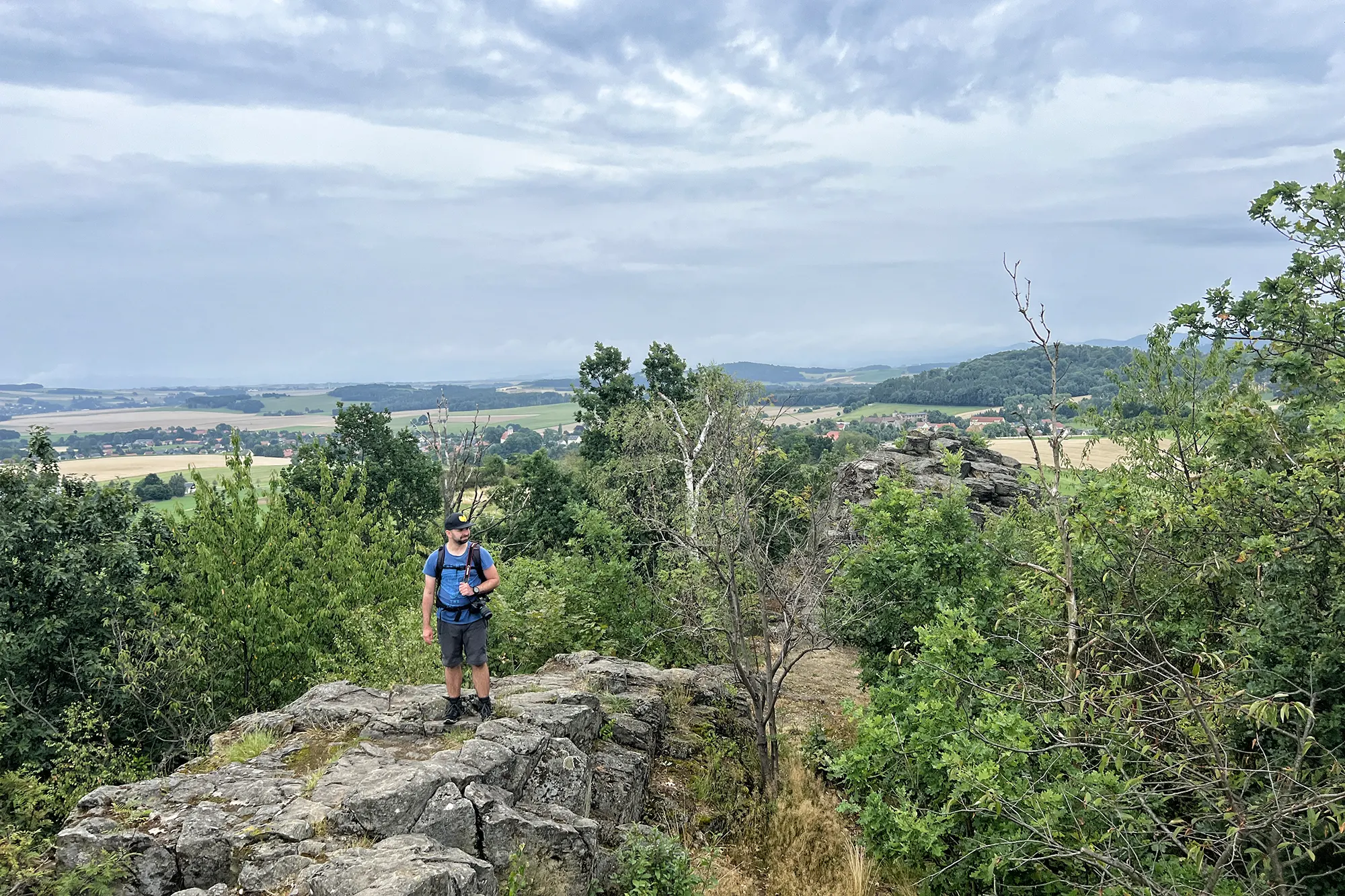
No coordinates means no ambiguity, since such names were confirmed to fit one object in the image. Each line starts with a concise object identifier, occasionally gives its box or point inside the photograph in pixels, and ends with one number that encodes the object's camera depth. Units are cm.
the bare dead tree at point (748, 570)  1041
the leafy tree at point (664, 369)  4406
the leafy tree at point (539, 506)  3366
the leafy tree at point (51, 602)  1052
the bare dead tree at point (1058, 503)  688
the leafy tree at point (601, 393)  3991
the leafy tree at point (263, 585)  1234
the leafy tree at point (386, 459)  3512
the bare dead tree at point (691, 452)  2606
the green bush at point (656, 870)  764
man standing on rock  854
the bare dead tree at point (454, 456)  1853
